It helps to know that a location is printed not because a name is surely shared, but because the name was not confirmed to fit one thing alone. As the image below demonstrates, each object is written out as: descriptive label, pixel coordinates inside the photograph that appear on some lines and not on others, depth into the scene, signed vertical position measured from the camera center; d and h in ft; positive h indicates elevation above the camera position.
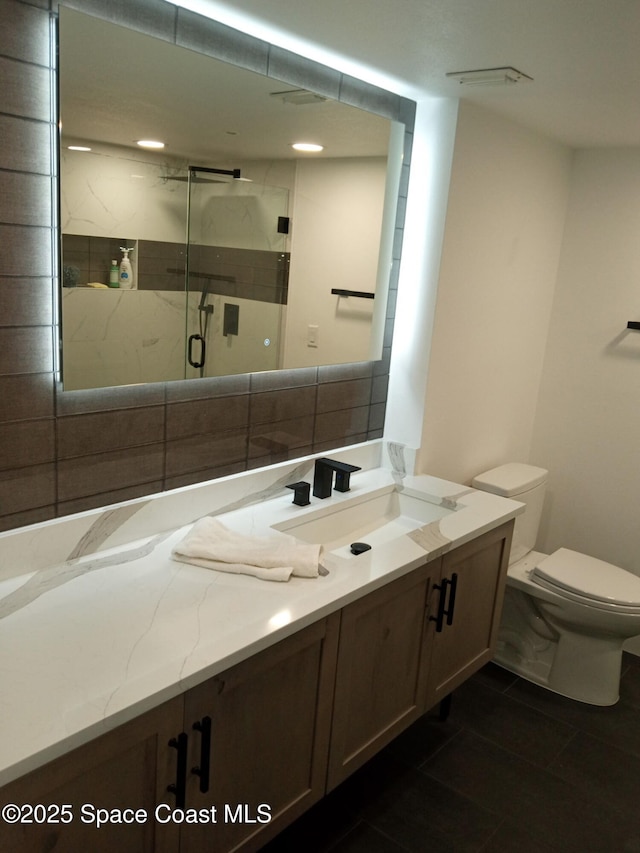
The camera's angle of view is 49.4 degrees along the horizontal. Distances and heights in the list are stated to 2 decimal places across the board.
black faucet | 7.73 -2.21
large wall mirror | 5.38 +0.41
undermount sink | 7.34 -2.73
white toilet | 8.77 -4.09
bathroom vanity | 4.07 -2.78
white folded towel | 5.81 -2.42
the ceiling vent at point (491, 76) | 6.50 +1.93
